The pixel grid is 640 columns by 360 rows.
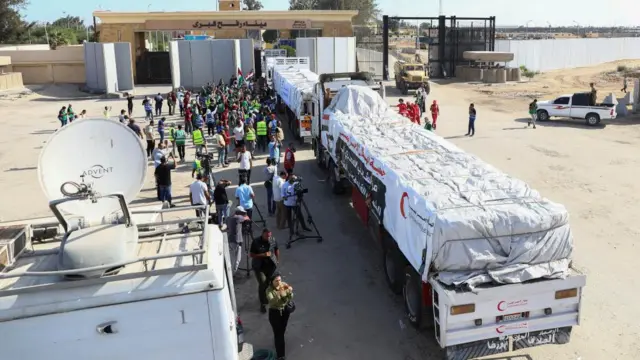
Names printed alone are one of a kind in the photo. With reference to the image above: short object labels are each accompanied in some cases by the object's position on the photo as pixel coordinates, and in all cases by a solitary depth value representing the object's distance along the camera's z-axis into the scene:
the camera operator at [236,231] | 10.34
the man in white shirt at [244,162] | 15.13
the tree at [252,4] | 129.85
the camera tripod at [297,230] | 12.33
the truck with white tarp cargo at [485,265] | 7.11
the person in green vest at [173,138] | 19.44
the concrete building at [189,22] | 50.09
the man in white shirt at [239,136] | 19.56
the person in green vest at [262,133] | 20.64
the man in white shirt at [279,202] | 12.69
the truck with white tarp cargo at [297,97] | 21.12
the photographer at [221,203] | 12.10
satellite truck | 3.97
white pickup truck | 26.67
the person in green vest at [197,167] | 14.20
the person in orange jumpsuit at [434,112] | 25.17
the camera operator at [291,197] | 12.29
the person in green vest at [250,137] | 19.83
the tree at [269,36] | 86.12
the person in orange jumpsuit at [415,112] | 23.92
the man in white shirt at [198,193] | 12.20
